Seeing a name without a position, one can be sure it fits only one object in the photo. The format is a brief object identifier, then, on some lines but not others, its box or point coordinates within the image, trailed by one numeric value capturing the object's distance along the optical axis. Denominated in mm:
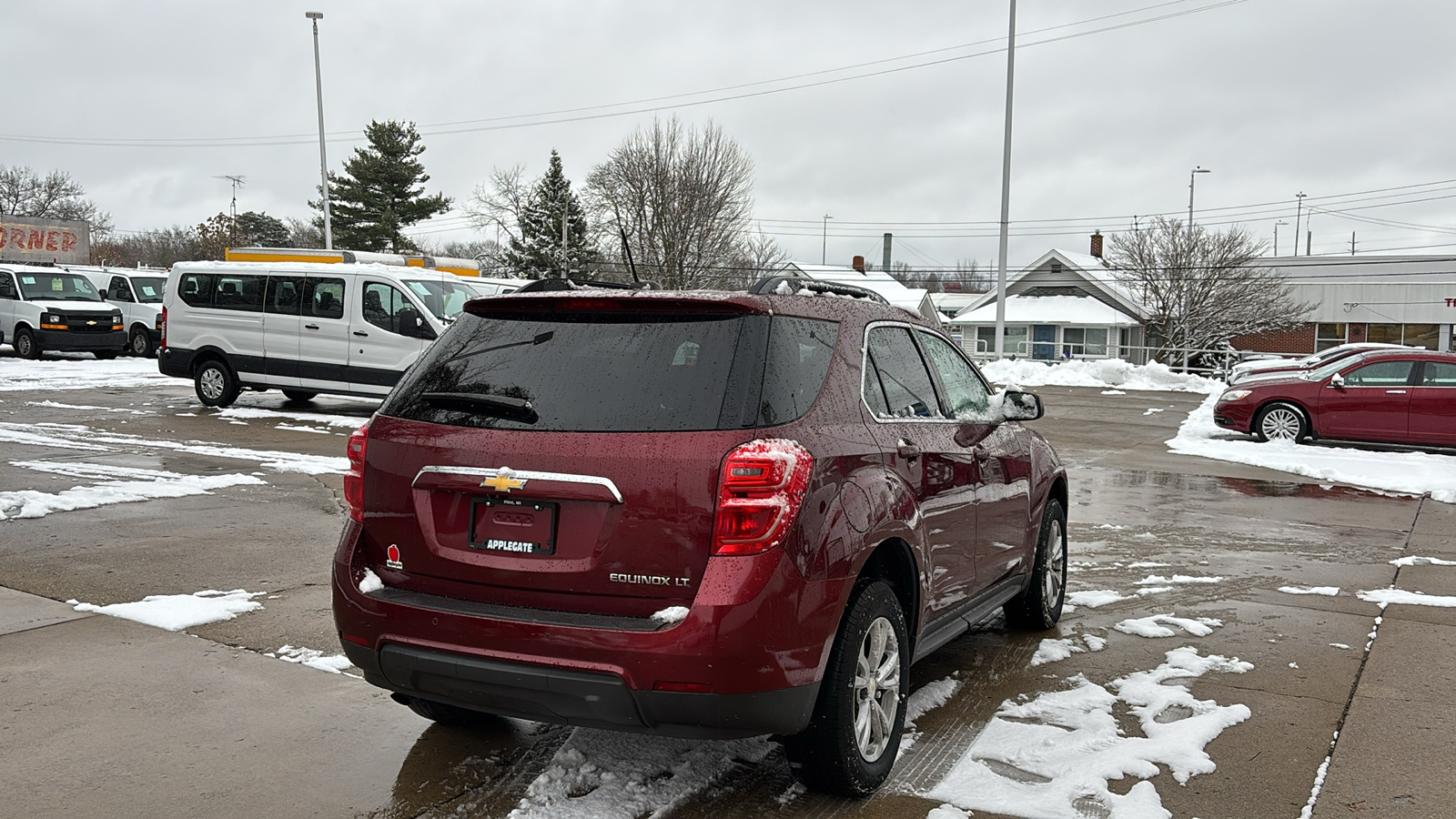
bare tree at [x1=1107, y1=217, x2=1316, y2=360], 42562
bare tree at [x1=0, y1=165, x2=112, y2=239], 75875
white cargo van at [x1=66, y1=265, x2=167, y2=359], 28547
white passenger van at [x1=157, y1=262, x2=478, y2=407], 15859
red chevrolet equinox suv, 3271
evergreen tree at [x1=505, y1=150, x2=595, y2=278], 61250
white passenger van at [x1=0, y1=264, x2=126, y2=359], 25656
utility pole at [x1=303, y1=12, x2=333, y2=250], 36375
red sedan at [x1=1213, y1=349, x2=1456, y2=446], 15078
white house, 48531
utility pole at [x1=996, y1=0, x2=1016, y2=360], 28875
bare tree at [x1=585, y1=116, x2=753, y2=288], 49062
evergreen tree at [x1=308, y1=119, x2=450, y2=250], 60969
